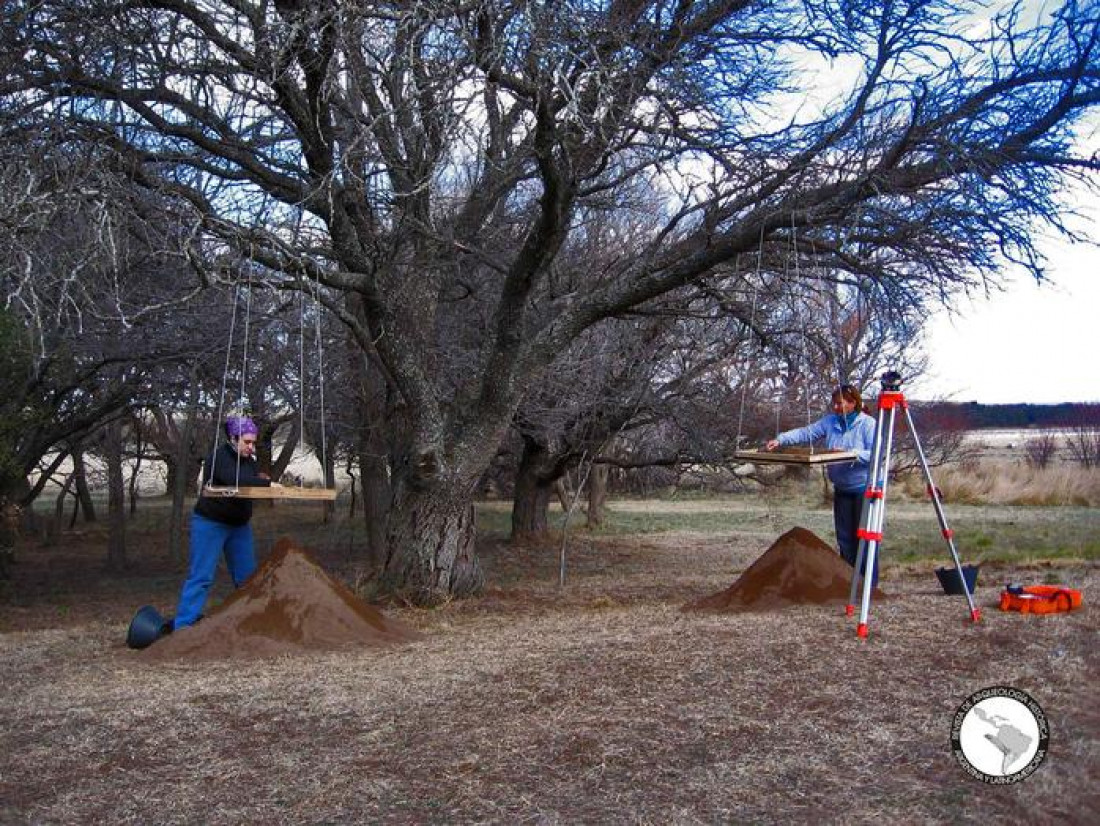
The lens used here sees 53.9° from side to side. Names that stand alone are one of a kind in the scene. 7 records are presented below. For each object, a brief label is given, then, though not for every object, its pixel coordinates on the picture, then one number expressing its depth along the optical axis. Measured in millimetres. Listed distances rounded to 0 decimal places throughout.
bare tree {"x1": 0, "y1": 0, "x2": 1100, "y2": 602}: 7535
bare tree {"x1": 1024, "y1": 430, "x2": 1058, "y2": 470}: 30969
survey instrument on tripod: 6898
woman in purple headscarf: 7680
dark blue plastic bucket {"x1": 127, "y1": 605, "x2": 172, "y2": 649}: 7574
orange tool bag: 7352
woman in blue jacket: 8281
